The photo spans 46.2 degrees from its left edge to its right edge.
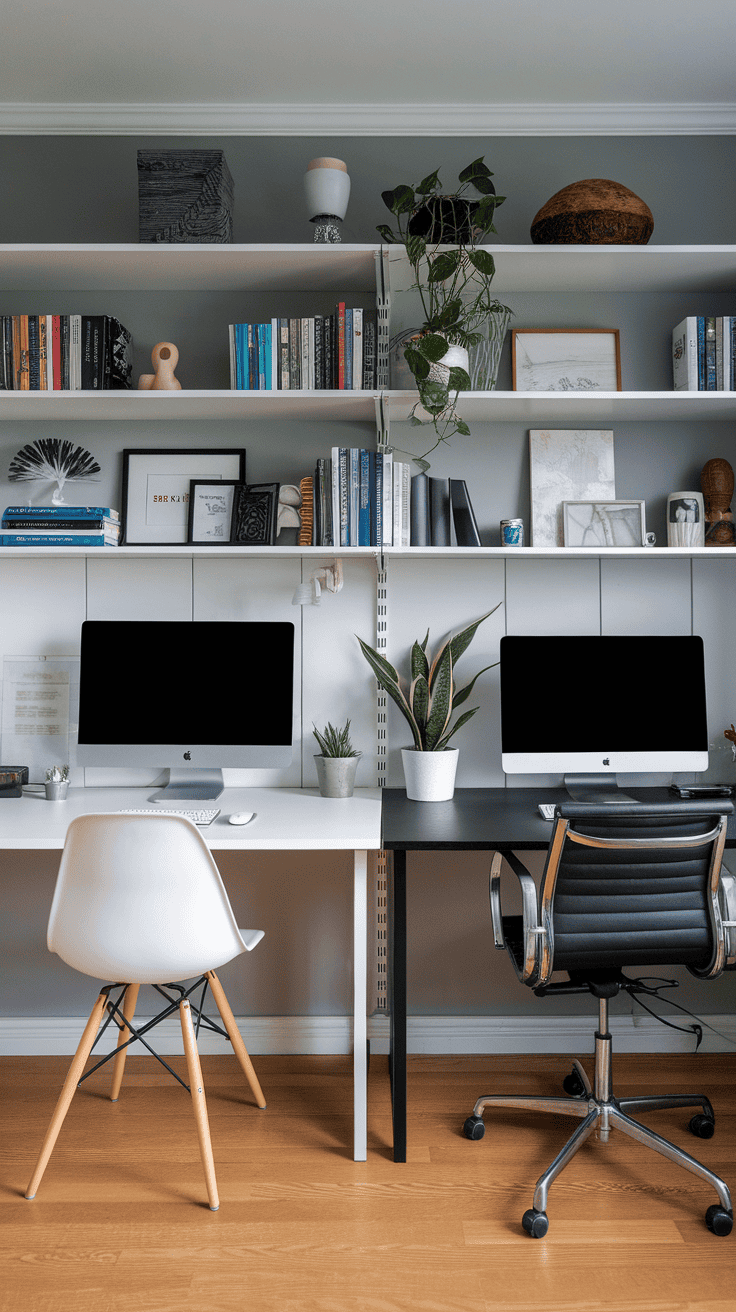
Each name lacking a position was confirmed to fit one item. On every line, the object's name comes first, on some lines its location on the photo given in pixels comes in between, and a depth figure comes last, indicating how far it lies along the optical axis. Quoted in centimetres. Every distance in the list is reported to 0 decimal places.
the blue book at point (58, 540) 240
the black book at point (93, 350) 240
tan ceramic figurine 245
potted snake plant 238
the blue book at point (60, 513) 241
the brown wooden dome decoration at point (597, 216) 234
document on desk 262
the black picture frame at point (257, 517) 249
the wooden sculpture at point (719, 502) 249
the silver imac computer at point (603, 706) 242
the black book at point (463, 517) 247
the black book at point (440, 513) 247
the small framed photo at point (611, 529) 253
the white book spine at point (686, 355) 242
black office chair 177
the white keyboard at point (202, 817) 210
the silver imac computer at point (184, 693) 243
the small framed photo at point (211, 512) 255
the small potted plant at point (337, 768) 240
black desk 193
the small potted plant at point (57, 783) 241
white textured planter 230
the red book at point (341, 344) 238
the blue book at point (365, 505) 241
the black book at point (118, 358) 242
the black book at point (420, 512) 246
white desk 196
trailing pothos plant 223
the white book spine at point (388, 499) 239
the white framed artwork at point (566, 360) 257
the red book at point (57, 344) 240
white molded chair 176
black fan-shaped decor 259
